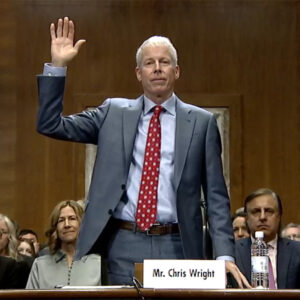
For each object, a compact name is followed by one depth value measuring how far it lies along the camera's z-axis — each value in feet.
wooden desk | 13.40
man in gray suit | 16.12
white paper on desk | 13.57
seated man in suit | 22.04
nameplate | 13.64
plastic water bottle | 15.12
